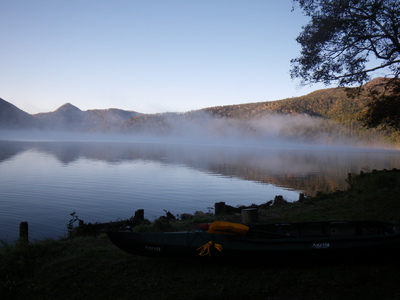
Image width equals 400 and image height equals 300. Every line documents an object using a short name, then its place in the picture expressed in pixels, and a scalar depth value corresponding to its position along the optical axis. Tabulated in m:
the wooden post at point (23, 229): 10.53
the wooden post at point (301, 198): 17.99
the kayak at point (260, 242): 6.94
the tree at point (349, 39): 13.33
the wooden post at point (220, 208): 15.53
